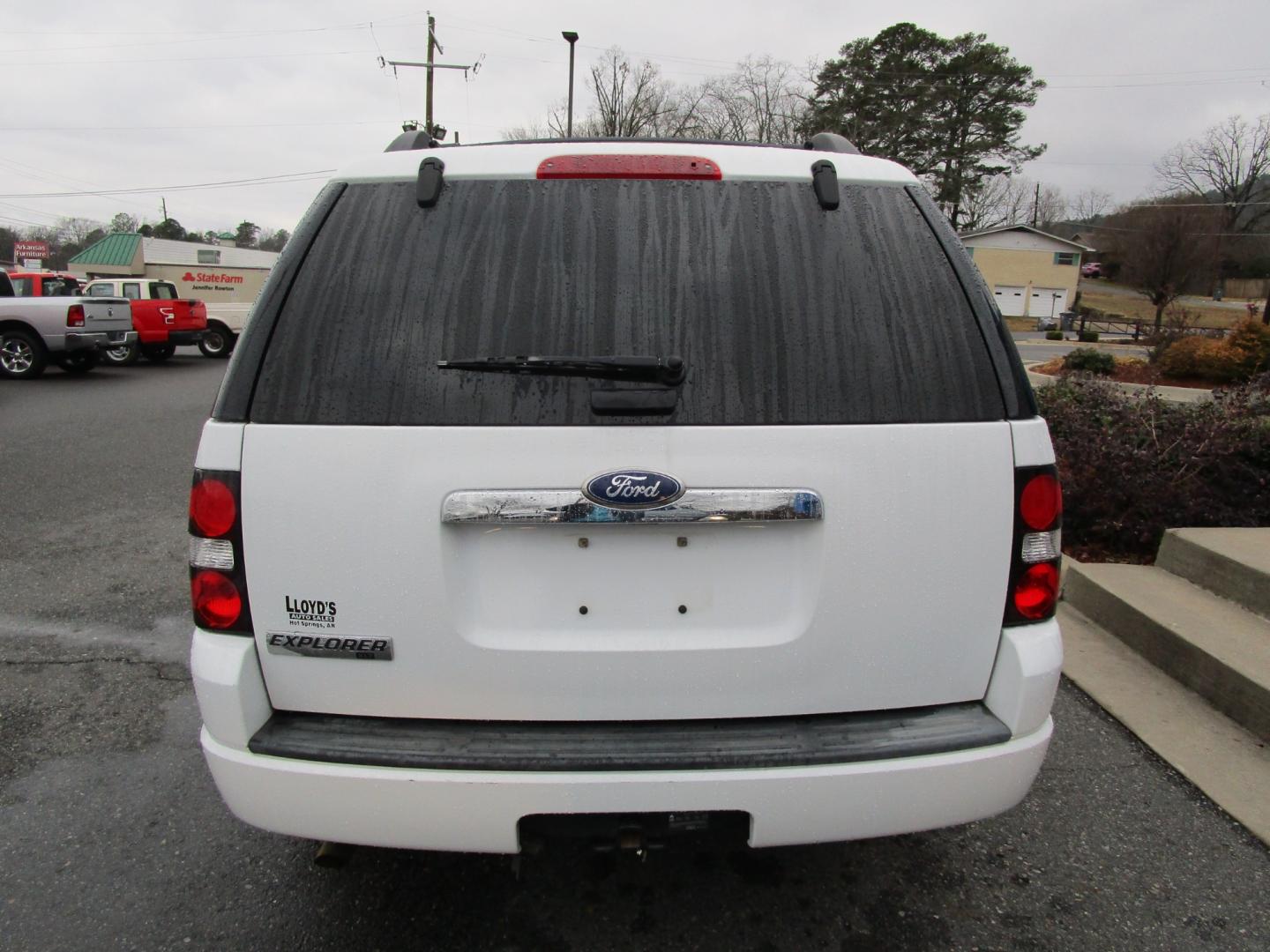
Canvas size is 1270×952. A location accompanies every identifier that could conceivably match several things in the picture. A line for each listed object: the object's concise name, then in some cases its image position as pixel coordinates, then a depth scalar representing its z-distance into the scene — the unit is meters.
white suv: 1.67
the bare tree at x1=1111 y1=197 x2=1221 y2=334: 43.03
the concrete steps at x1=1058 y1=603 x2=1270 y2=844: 2.78
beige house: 60.34
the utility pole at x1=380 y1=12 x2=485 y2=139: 30.81
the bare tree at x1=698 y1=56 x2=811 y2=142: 49.50
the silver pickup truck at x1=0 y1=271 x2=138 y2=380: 14.34
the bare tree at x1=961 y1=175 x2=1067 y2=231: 52.53
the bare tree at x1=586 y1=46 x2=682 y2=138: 44.22
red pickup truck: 17.95
